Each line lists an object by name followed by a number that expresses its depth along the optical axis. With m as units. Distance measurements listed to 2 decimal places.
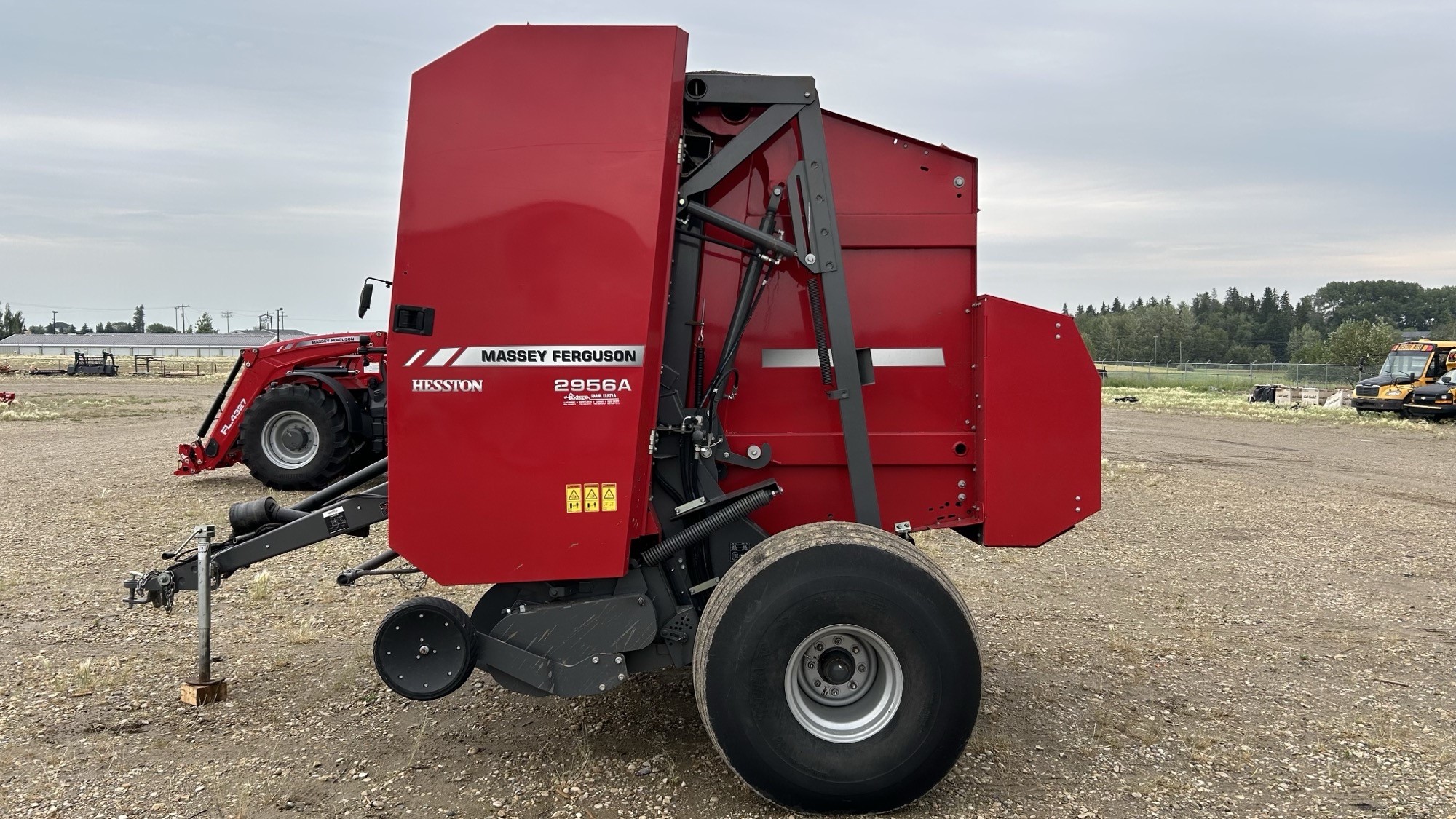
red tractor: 11.14
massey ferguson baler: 3.58
